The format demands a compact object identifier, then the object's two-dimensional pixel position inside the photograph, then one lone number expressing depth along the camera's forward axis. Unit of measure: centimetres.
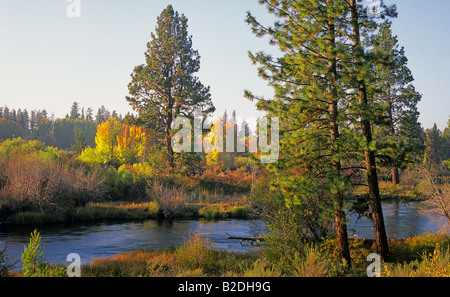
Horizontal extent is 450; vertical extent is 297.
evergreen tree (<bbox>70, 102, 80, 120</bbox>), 18962
